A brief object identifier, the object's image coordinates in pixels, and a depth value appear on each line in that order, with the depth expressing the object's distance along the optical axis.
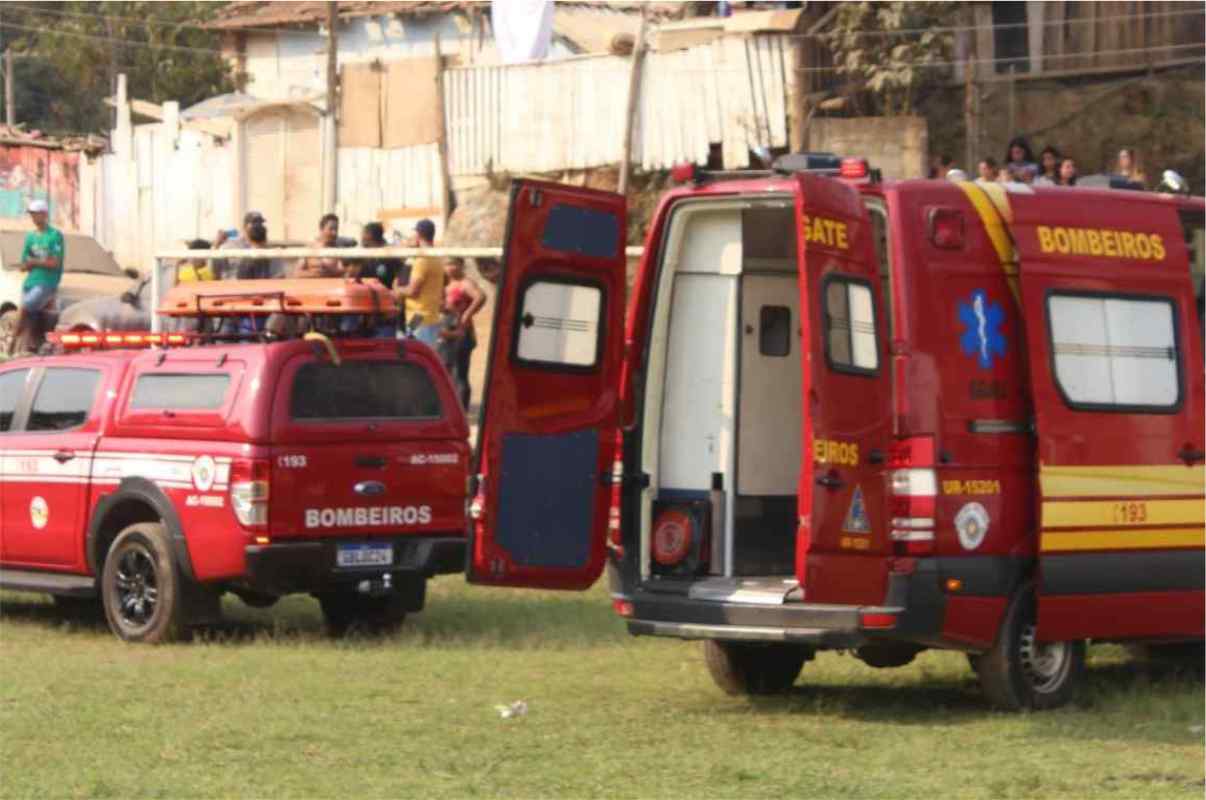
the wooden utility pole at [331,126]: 38.03
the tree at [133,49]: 53.84
